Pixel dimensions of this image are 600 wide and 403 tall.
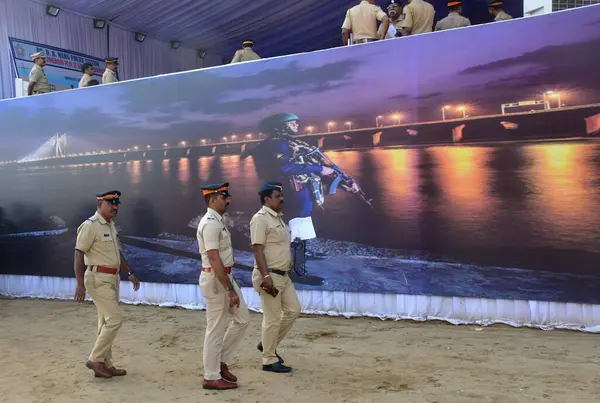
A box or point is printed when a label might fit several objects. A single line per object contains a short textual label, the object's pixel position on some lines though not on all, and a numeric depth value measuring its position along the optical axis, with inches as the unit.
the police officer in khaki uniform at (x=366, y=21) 293.0
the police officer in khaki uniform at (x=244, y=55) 351.6
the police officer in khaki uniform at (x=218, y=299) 174.1
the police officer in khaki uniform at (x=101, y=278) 193.3
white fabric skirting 234.1
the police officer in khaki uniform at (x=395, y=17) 306.1
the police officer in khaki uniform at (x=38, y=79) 396.5
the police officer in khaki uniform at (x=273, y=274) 187.6
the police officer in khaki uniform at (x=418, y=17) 287.1
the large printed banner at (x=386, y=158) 235.0
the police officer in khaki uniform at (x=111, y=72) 384.5
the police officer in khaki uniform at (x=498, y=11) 285.9
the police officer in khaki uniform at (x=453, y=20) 287.1
